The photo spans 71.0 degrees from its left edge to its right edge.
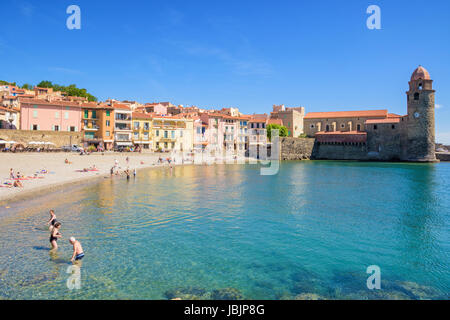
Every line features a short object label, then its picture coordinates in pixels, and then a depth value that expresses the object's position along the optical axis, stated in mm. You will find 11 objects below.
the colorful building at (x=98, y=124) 55375
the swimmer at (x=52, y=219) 13086
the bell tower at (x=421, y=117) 66875
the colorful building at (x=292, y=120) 90188
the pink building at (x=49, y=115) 50656
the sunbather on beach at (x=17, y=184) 21484
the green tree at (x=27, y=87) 89062
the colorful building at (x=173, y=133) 63531
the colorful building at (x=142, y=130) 60188
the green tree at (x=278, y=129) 78119
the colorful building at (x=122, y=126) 57844
